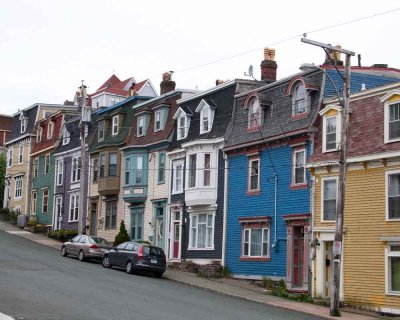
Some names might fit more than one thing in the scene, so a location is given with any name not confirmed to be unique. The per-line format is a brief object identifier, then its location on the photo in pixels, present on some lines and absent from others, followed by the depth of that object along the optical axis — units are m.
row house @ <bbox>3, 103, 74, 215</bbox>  63.94
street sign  24.17
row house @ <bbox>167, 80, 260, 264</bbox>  36.56
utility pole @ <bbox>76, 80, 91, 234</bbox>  43.22
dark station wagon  32.72
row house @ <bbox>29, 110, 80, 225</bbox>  58.38
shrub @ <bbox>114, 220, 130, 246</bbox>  42.78
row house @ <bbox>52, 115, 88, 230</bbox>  53.56
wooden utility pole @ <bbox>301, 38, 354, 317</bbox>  24.34
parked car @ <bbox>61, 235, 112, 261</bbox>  37.34
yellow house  26.14
